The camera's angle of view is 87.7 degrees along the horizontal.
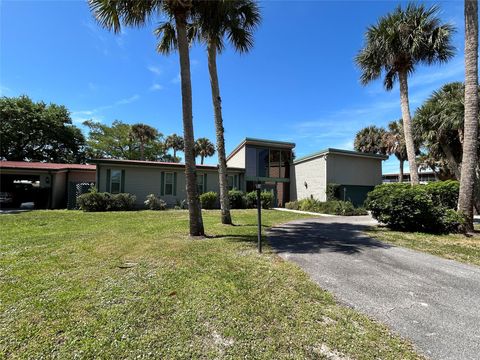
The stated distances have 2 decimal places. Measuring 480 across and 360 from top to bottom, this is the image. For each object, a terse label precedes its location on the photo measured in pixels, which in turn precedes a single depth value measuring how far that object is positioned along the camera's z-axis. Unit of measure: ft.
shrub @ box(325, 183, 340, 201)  58.18
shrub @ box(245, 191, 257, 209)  59.26
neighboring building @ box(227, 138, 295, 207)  68.23
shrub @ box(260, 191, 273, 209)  58.90
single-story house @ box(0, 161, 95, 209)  55.62
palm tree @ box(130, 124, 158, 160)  112.98
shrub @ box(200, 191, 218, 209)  56.13
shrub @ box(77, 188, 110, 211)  46.32
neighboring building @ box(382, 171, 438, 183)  131.38
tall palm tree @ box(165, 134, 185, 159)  141.28
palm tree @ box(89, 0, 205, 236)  23.02
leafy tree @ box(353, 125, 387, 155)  98.01
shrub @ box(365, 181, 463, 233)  27.37
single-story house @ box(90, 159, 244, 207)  54.03
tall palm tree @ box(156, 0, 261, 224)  27.17
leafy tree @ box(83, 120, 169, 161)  116.67
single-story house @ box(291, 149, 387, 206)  60.18
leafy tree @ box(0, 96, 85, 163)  86.20
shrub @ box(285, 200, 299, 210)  63.77
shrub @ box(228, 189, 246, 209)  57.67
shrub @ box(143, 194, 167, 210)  53.01
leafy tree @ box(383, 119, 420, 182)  85.66
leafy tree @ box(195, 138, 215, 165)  137.18
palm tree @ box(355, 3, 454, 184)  39.99
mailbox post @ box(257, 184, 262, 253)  17.57
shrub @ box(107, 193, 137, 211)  48.80
